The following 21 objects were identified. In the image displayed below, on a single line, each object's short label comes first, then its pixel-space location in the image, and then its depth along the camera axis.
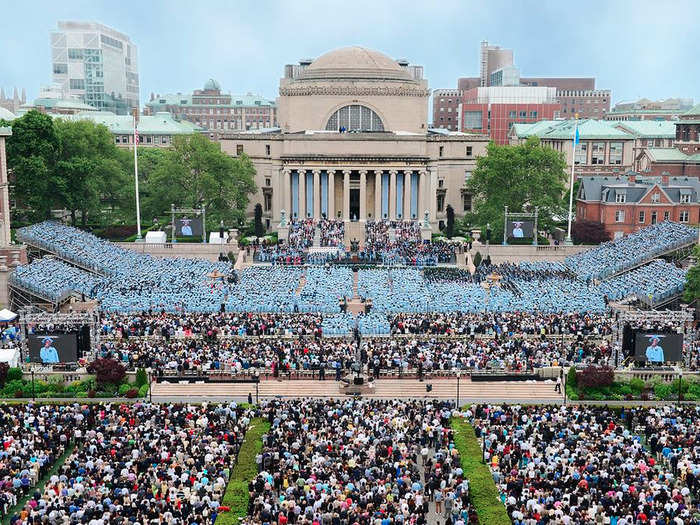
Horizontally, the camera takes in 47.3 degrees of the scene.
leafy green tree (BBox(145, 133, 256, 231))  93.94
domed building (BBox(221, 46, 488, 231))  97.69
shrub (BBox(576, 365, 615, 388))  44.12
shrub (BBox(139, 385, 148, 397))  44.16
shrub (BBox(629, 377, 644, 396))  45.09
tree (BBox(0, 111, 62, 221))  82.44
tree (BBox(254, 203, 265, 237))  92.81
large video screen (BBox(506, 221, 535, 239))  85.56
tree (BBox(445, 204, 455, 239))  94.50
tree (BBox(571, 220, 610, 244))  87.19
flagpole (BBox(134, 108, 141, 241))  86.88
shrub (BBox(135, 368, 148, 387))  44.62
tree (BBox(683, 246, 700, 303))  57.50
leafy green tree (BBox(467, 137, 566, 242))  91.56
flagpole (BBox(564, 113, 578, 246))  85.25
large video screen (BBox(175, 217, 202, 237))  86.69
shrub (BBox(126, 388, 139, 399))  43.94
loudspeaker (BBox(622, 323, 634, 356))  47.56
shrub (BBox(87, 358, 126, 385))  44.44
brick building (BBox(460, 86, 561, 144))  167.19
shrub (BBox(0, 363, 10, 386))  44.53
